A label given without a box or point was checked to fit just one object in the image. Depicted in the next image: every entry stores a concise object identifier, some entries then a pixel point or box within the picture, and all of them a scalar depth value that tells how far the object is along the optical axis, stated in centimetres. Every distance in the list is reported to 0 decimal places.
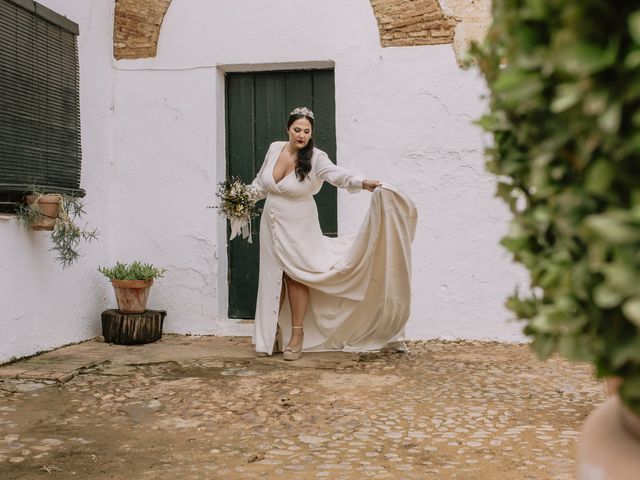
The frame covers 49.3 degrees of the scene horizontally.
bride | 561
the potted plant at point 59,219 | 552
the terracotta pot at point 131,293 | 636
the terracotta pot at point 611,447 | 111
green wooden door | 689
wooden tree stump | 632
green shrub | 92
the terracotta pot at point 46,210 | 552
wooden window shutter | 534
